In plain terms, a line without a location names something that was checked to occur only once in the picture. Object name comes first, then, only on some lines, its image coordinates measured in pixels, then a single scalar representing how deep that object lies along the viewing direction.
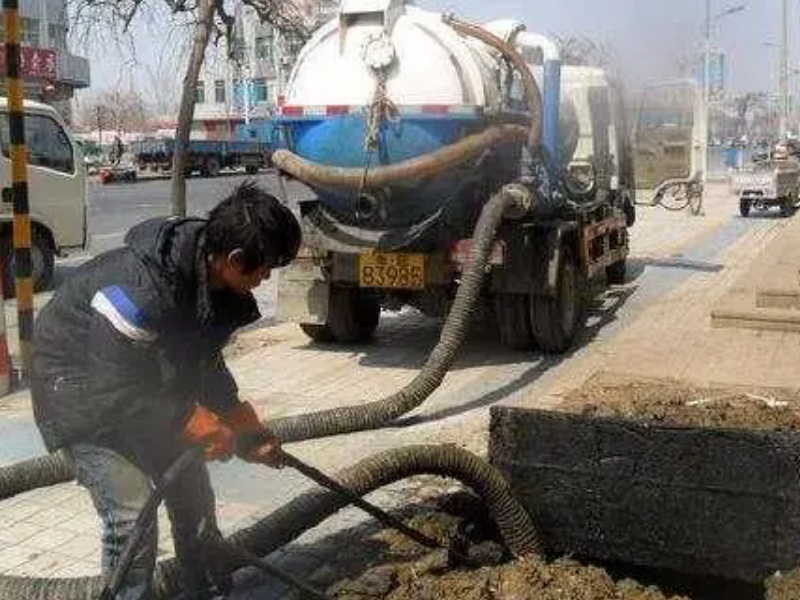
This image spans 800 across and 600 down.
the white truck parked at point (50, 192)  11.27
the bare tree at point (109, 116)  71.04
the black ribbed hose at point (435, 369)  5.52
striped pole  6.40
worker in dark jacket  2.71
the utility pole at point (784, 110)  34.42
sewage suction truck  6.82
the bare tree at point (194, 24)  8.03
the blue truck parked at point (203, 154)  41.19
